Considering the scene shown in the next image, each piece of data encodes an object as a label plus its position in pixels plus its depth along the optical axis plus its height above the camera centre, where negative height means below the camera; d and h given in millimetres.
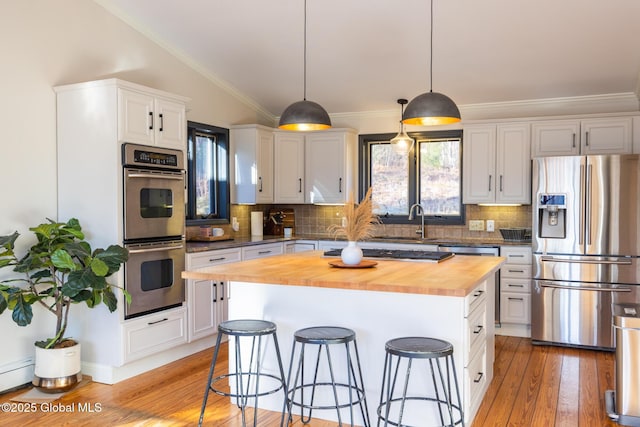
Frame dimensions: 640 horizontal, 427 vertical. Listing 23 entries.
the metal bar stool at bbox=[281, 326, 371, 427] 2799 -971
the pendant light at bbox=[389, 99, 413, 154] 4930 +583
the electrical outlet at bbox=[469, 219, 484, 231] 5875 -178
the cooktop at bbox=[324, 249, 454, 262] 3736 -327
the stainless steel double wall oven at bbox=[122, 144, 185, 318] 3908 -127
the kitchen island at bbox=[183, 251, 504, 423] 2855 -541
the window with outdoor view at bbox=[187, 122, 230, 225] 5465 +357
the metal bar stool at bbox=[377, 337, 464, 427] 2586 -875
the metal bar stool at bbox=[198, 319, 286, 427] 2908 -887
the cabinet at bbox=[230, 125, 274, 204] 5941 +501
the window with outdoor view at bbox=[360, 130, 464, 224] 6055 +369
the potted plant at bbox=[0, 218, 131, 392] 3473 -479
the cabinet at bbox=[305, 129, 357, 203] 6184 +485
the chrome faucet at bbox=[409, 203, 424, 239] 5809 -50
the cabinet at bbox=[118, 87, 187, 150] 3869 +668
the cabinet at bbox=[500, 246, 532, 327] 5199 -734
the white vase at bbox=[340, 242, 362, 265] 3357 -282
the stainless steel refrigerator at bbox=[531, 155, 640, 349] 4723 -324
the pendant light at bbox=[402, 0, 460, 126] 3102 +564
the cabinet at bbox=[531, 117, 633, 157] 5086 +668
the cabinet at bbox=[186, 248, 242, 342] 4531 -760
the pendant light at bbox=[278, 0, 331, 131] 3385 +570
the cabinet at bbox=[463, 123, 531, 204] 5395 +439
